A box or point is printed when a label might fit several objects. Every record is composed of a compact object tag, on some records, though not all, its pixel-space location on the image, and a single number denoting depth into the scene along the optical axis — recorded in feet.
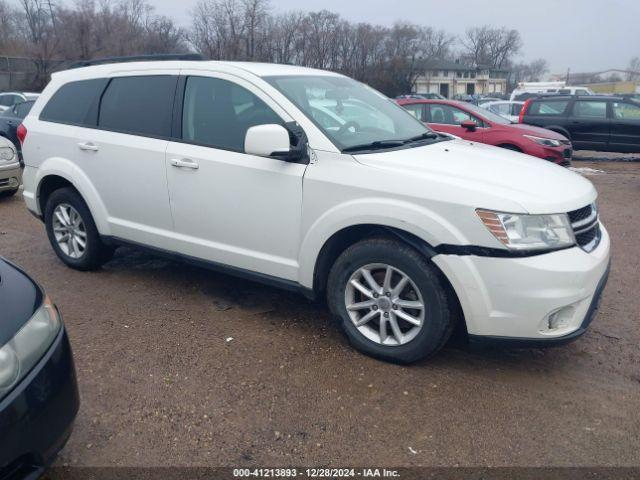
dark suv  43.73
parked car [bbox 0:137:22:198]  26.53
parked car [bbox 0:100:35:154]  37.76
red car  34.12
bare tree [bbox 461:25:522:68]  341.62
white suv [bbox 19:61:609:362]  9.98
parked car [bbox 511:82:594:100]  89.53
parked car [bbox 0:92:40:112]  56.44
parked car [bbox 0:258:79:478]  6.54
